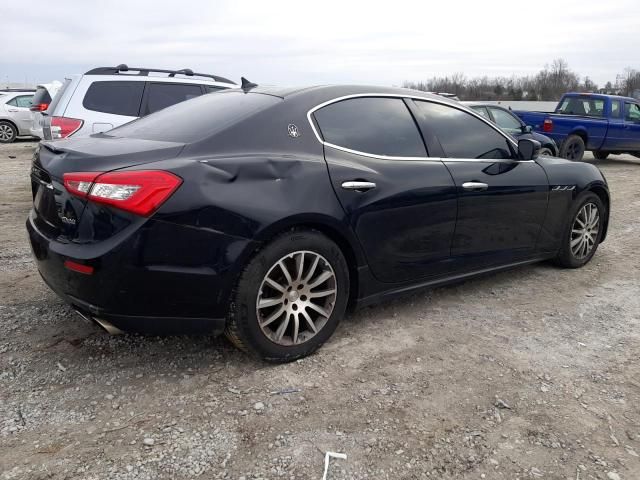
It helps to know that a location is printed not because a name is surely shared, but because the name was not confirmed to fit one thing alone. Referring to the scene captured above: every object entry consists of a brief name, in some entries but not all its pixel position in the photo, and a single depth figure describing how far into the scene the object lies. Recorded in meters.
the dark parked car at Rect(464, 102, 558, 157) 10.45
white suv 6.47
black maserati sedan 2.54
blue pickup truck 12.41
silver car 16.44
